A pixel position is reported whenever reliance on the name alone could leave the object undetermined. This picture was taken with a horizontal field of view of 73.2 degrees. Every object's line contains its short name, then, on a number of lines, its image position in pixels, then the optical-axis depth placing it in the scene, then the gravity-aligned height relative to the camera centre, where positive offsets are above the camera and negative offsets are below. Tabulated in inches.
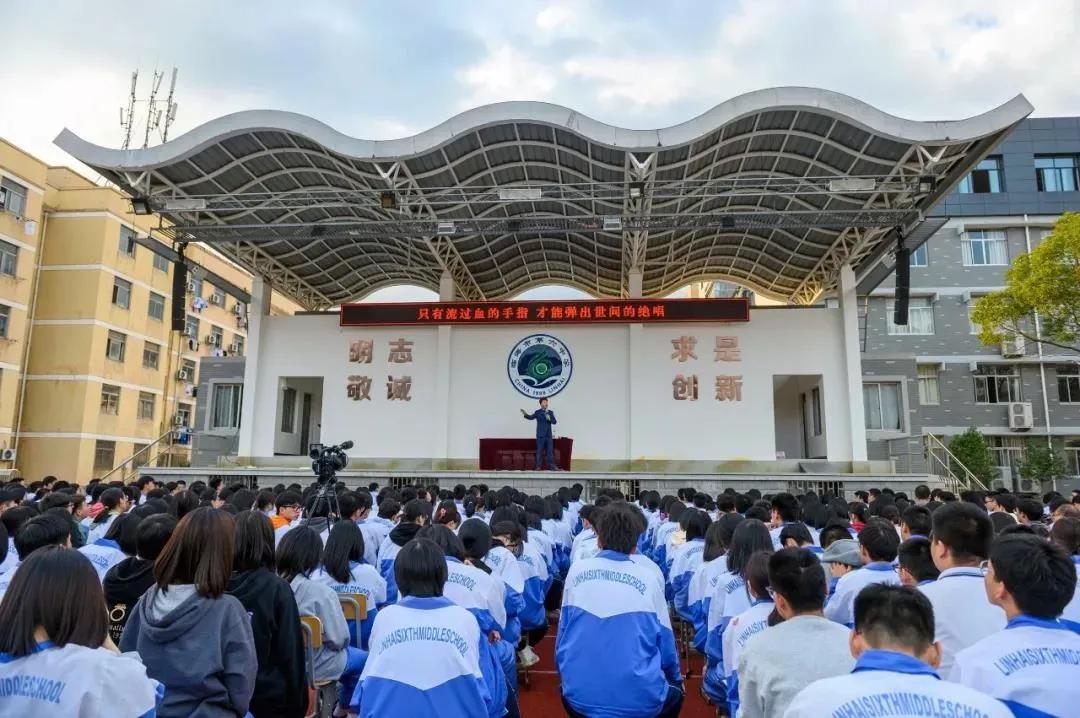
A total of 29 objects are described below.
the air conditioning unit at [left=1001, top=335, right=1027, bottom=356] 789.9 +127.2
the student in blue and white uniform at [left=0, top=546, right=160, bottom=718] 62.8 -17.5
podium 547.2 +2.7
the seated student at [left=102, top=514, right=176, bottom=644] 103.7 -17.7
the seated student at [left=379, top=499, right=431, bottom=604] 163.2 -17.6
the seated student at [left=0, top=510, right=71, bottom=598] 124.4 -14.3
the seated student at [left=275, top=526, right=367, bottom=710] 107.7 -20.9
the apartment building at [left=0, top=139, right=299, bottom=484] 800.9 +149.0
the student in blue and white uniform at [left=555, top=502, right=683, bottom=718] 107.2 -27.5
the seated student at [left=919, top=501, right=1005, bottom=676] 90.7 -15.2
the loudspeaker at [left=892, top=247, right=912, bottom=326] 466.9 +110.1
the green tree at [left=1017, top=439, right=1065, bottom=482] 727.1 +0.5
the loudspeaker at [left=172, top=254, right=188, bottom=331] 503.2 +110.9
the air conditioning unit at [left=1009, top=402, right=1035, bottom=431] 775.7 +51.1
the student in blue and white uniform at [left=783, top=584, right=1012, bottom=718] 52.7 -16.2
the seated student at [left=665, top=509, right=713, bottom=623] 179.0 -24.6
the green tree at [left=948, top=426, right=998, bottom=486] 722.8 +10.3
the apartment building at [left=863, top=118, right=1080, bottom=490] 788.6 +165.5
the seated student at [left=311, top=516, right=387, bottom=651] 126.6 -20.4
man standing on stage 521.7 +15.8
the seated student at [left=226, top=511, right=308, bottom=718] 90.7 -23.0
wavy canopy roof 430.0 +185.1
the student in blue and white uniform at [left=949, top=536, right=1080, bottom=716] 66.7 -16.9
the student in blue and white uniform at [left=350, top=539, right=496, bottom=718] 90.8 -25.4
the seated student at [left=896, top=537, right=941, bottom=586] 109.0 -15.1
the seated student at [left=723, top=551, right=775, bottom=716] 99.5 -21.7
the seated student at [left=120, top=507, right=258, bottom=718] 78.7 -19.4
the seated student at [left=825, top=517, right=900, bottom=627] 117.2 -17.3
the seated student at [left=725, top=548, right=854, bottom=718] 76.5 -19.8
